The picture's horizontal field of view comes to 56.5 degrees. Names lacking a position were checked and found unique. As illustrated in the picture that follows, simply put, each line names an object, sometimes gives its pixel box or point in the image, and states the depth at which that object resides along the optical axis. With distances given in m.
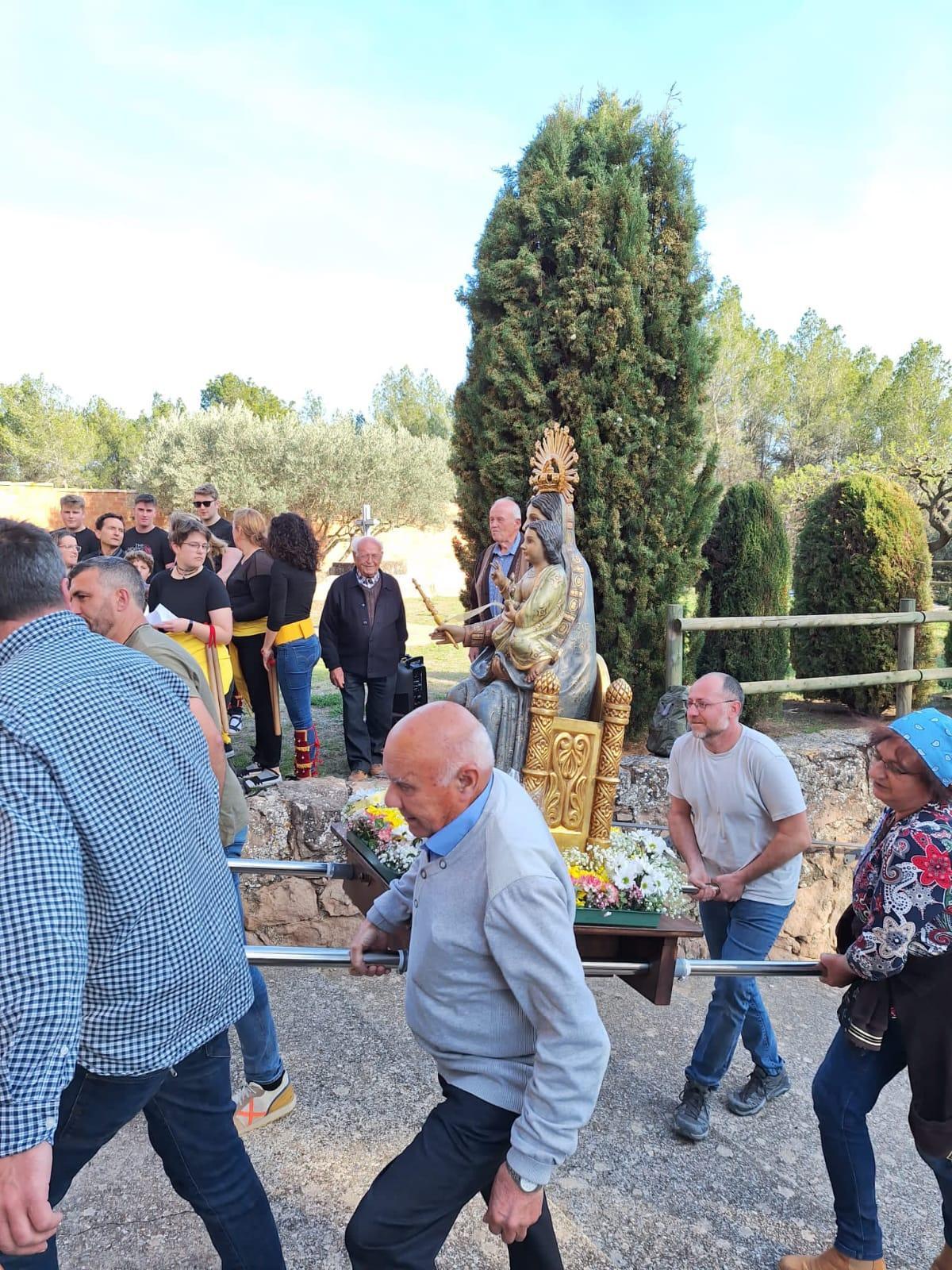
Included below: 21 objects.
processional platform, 3.00
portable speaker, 6.82
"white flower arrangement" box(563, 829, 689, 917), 3.39
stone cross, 10.23
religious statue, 4.19
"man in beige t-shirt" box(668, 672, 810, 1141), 3.55
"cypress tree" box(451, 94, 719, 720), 6.59
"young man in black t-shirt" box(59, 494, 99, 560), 7.31
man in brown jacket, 5.86
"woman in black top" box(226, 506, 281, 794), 6.14
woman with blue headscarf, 2.38
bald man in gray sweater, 1.77
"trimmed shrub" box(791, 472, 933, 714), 8.94
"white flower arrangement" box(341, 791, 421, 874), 3.54
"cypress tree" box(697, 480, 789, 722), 7.89
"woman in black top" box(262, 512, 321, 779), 6.00
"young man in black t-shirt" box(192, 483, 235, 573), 7.19
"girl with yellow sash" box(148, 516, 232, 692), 5.27
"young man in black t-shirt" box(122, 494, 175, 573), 7.40
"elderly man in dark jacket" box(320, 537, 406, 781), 6.15
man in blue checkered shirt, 1.55
